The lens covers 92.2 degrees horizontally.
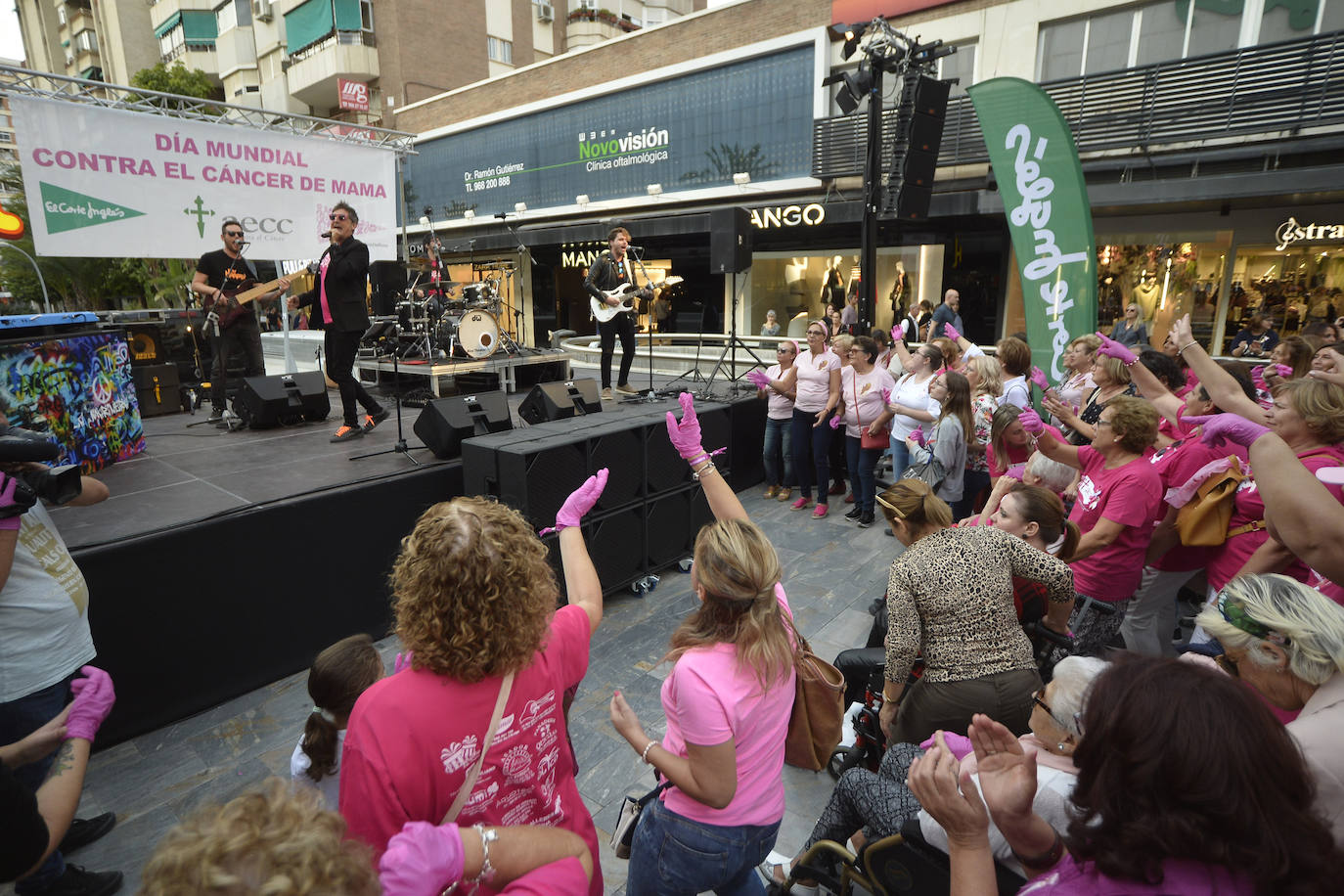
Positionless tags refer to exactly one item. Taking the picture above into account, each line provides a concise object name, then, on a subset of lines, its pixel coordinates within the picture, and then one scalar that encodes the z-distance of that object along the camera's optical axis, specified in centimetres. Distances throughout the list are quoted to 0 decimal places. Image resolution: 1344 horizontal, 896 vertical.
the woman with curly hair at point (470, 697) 120
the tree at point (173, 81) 2036
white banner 659
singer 527
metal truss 640
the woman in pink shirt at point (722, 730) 155
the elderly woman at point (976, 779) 150
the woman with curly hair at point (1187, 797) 94
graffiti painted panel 428
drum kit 898
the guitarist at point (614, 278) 721
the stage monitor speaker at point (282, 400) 609
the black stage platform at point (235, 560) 321
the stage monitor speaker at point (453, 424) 465
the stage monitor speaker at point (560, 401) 566
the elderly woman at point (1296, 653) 130
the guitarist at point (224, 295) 642
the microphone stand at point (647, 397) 691
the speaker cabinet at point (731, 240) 709
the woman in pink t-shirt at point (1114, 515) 288
